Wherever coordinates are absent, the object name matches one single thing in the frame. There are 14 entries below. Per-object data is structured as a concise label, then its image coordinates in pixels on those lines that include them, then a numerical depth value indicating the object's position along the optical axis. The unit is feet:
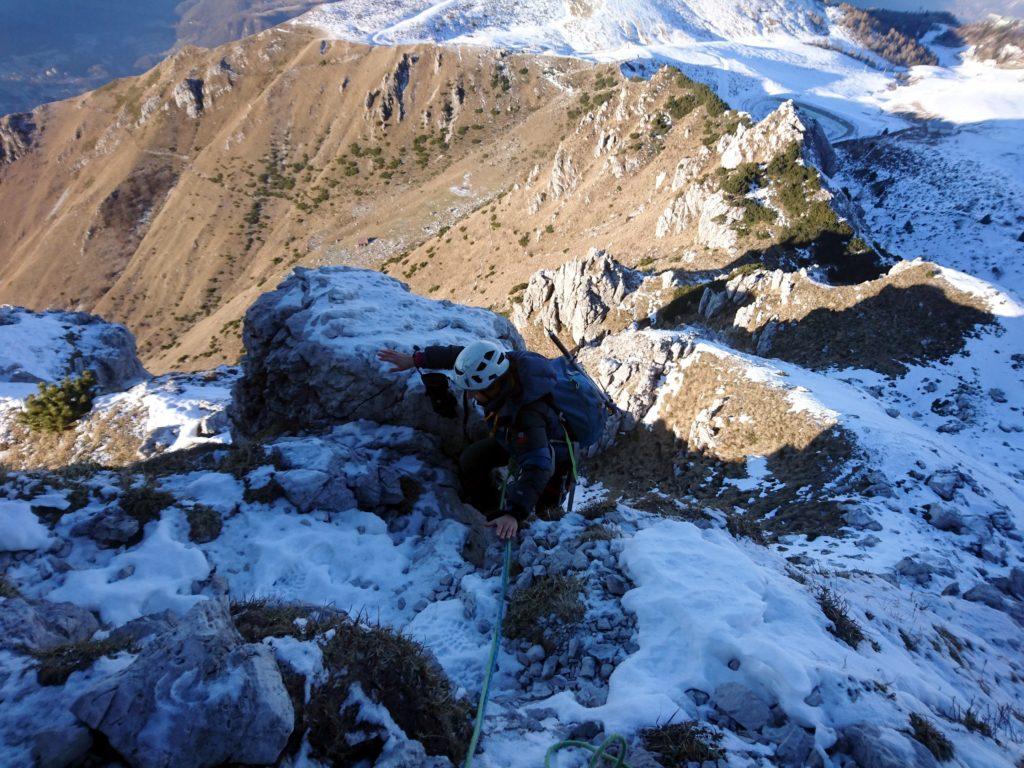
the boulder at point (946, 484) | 44.55
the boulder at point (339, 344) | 33.53
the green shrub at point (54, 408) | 68.59
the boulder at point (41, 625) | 13.34
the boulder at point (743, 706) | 15.10
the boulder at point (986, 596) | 30.86
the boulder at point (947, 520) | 40.98
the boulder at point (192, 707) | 9.87
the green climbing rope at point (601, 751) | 12.58
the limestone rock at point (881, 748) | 13.93
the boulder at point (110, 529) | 21.74
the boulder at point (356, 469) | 26.45
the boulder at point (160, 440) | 62.59
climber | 20.49
